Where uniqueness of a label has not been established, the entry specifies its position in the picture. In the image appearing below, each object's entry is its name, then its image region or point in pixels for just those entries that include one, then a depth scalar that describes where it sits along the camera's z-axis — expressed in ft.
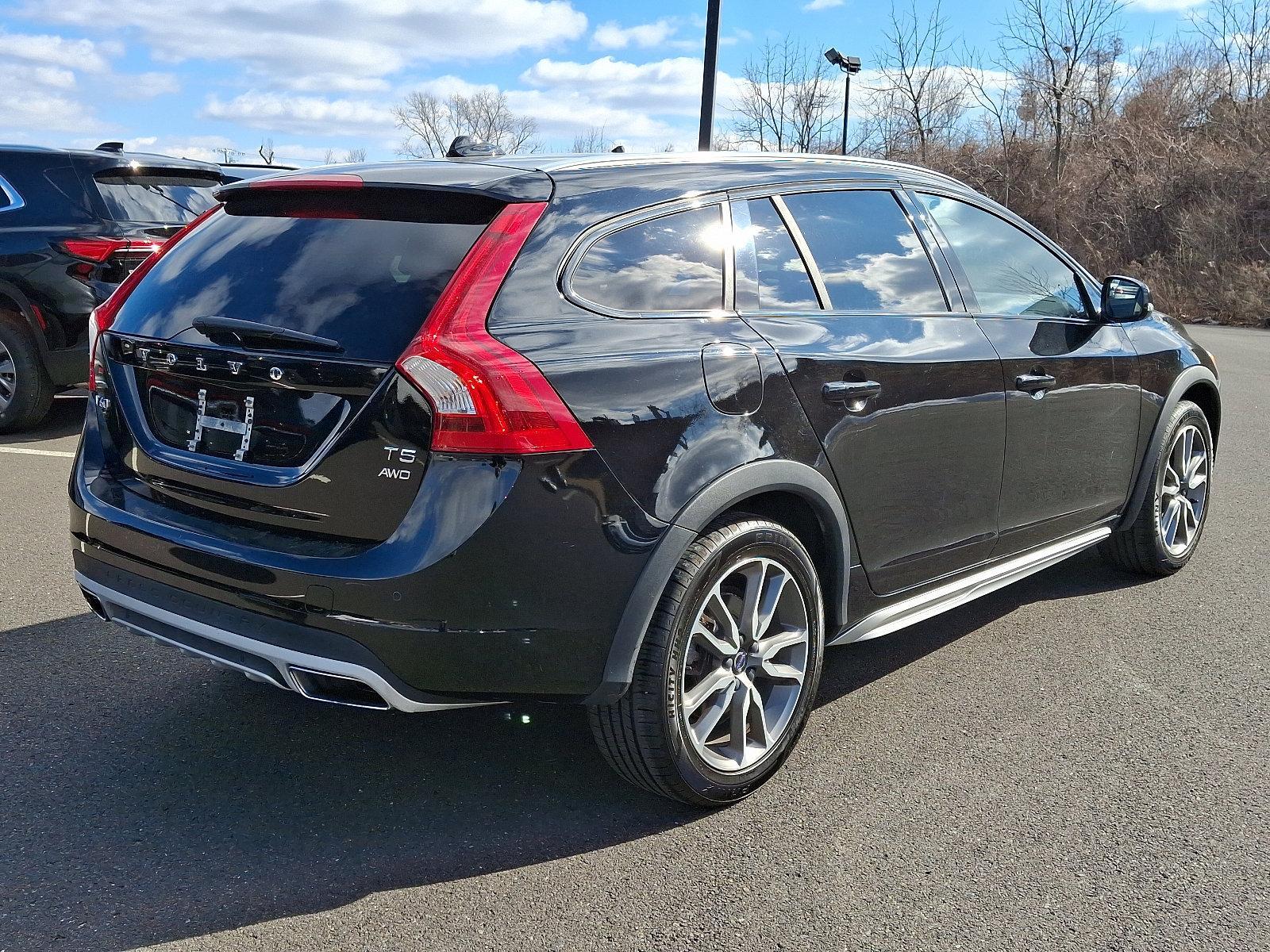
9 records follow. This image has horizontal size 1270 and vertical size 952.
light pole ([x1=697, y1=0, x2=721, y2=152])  43.34
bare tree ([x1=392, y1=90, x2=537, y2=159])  159.85
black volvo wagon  9.20
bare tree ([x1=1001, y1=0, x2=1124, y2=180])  132.26
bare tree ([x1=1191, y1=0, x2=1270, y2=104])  127.54
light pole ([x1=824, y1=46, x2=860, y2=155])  95.14
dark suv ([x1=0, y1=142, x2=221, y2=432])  26.78
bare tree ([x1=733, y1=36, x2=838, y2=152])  138.41
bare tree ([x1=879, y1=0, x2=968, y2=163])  142.00
